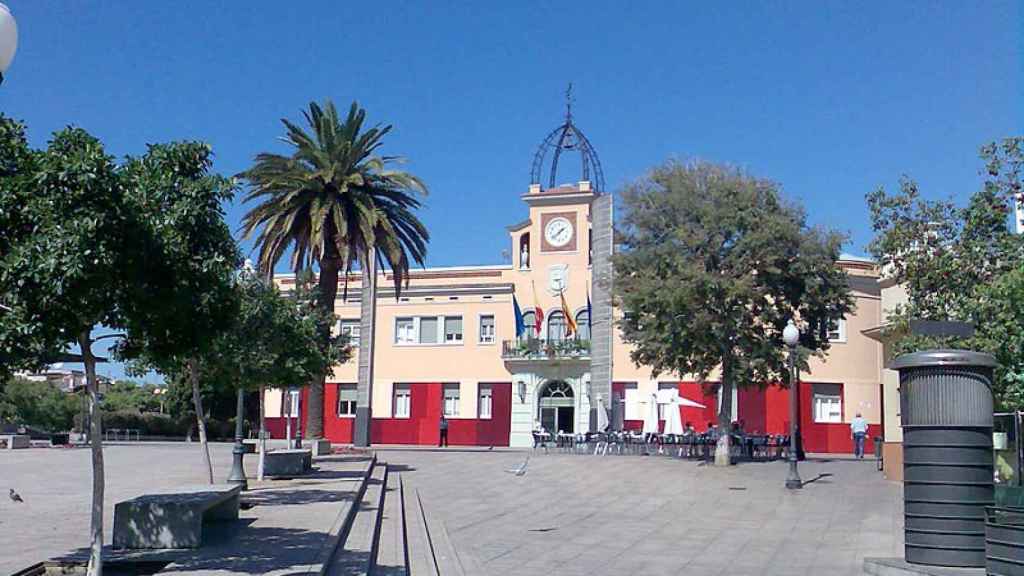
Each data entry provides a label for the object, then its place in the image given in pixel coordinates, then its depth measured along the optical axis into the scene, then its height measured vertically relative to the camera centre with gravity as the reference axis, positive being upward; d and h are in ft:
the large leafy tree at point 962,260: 53.36 +9.41
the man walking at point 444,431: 165.27 -5.83
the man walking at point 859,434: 130.62 -3.98
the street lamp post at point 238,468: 60.80 -4.64
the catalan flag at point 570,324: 164.96 +12.12
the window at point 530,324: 171.01 +12.48
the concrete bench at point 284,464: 73.46 -5.22
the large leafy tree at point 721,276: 101.76 +12.95
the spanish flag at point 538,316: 168.04 +13.57
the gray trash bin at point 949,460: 35.50 -1.96
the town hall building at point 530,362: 157.28 +6.06
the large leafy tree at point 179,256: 28.55 +3.92
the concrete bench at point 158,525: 36.55 -4.88
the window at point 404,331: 179.51 +11.41
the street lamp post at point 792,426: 78.02 -2.02
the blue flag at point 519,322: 162.30 +12.24
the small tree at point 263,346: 65.26 +3.12
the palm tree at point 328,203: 105.60 +20.44
